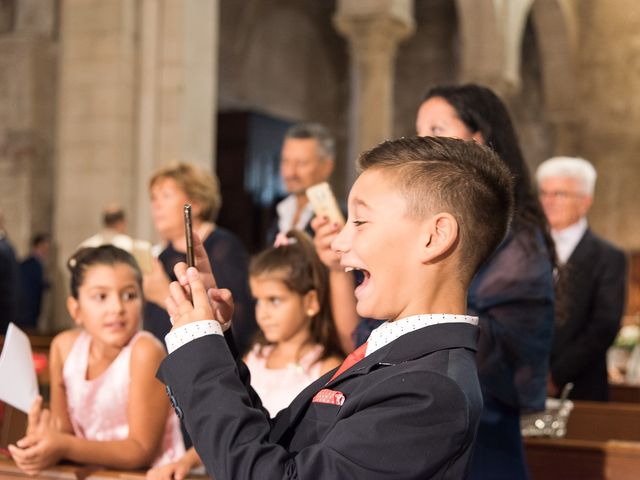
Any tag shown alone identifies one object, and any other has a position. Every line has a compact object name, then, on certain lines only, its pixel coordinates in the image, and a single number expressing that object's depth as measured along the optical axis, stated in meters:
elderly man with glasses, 4.41
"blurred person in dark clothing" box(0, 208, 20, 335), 6.31
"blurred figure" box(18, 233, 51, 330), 9.71
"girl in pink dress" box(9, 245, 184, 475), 2.89
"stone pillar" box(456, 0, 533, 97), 14.18
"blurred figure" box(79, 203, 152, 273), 6.91
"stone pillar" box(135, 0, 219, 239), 7.58
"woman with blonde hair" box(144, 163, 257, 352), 4.19
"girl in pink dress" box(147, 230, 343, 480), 3.32
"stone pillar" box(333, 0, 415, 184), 12.02
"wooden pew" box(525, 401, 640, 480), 3.59
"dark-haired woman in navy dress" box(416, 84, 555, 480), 2.56
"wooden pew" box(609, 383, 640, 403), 6.24
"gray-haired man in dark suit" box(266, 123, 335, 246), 4.53
